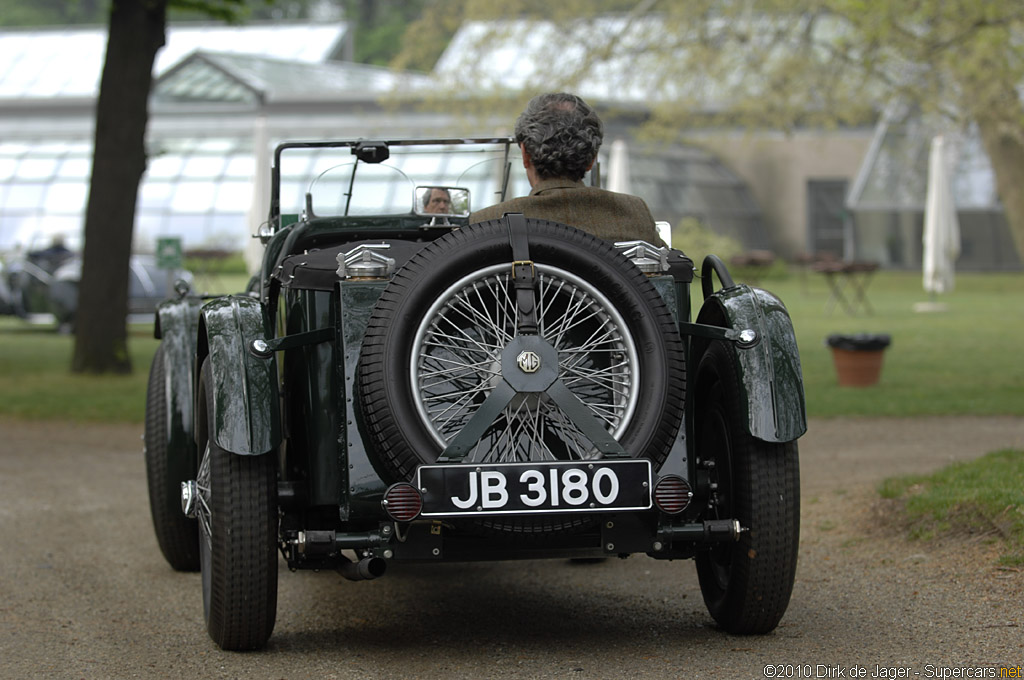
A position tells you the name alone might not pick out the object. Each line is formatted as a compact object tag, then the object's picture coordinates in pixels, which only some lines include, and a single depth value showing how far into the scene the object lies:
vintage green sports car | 3.92
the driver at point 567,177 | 4.43
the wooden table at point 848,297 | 22.95
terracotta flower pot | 12.52
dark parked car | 21.97
